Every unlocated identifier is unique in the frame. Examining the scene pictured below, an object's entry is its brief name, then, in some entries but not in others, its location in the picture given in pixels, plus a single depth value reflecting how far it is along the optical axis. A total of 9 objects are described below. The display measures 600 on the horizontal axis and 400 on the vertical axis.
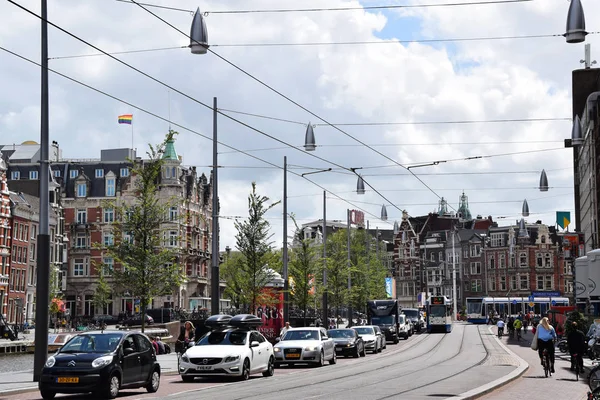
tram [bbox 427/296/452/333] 83.12
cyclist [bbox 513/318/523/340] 67.25
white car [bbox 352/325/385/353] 49.01
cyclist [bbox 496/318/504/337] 71.50
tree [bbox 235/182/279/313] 48.28
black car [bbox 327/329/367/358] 43.22
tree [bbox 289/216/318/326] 64.19
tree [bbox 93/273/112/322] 78.34
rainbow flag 97.93
